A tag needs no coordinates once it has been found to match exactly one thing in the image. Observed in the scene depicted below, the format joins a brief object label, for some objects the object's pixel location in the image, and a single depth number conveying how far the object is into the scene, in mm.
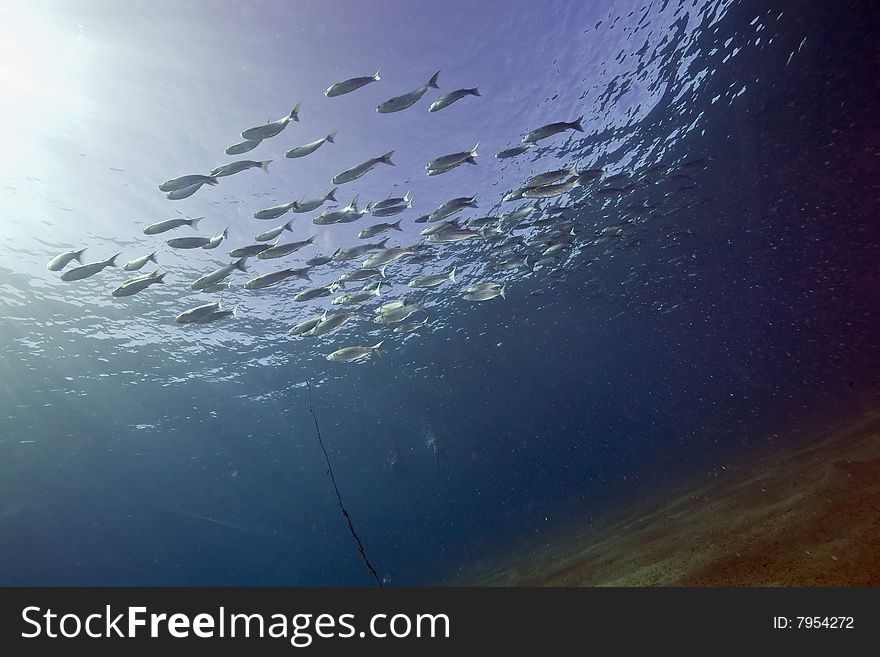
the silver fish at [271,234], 8820
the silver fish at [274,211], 8084
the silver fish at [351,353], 10245
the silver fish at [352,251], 9789
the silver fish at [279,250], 8275
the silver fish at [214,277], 8461
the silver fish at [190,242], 8203
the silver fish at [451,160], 7477
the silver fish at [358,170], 7680
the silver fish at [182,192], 7512
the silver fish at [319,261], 9812
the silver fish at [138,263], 8453
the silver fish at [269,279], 8148
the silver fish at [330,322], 9680
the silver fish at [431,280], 10031
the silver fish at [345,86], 6598
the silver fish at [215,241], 8445
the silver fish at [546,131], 7756
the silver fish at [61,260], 7716
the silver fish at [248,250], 8625
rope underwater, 4868
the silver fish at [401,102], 6928
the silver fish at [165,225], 7914
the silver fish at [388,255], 9211
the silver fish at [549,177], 8547
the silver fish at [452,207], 8812
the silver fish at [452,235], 8836
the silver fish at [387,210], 8359
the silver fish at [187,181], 7387
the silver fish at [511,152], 9101
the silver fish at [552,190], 8797
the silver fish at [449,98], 7062
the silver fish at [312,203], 8156
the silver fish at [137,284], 8055
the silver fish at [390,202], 8328
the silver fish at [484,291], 10157
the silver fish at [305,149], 7348
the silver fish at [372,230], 9375
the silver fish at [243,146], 7215
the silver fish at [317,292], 9562
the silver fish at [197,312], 8379
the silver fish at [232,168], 7324
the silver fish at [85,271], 7781
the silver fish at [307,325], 9977
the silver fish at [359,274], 9984
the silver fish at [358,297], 10083
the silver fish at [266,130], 6953
